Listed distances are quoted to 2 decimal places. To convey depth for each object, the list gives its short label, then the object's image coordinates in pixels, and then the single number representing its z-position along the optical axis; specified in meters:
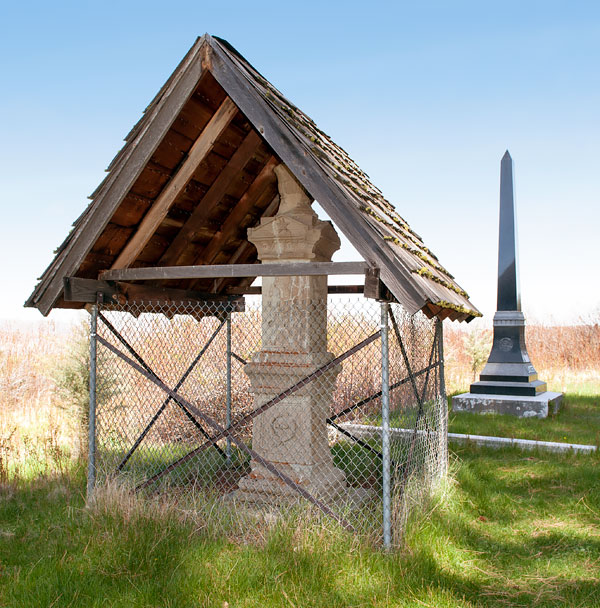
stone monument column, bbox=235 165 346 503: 5.09
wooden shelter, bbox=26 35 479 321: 3.95
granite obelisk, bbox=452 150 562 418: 10.45
